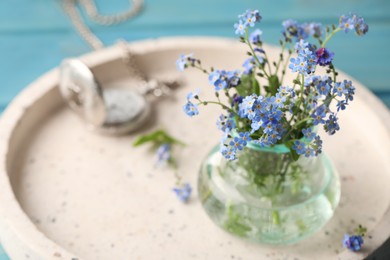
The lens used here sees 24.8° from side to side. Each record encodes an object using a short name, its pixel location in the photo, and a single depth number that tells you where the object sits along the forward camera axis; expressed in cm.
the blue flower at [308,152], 48
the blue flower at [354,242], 51
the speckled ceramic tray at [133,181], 53
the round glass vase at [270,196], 52
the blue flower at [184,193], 57
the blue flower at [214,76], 49
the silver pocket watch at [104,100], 61
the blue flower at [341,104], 47
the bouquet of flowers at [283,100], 46
